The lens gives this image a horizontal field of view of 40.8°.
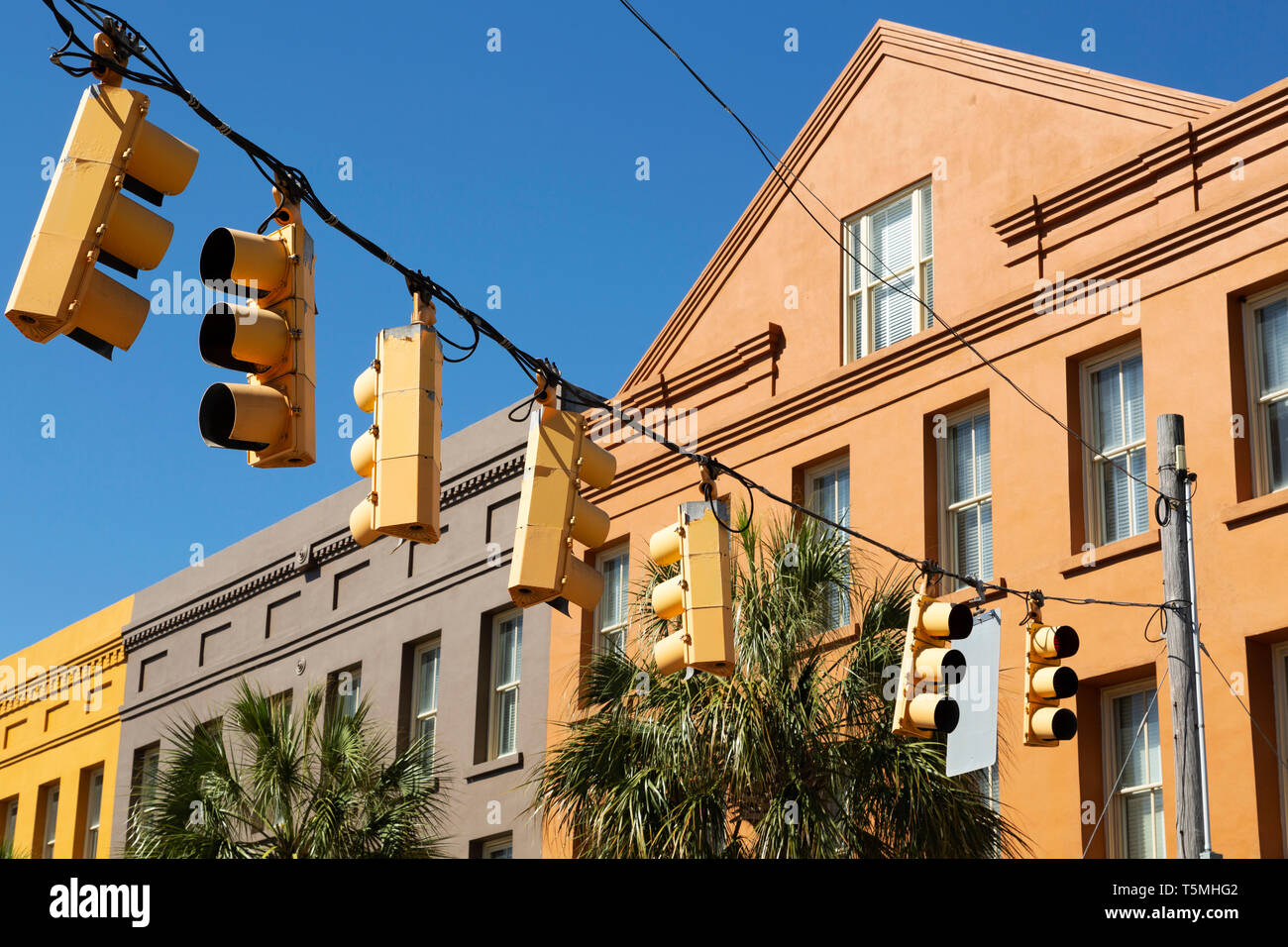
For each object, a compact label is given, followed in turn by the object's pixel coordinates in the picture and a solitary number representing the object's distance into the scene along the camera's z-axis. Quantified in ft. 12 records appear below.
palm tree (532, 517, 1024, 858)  49.73
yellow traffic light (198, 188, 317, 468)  25.77
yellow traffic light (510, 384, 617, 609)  31.22
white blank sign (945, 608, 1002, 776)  42.65
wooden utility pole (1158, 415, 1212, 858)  40.65
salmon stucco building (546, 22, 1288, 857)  54.95
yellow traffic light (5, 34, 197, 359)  23.21
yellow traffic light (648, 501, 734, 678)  33.58
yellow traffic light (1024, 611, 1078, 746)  43.29
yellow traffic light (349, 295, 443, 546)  27.35
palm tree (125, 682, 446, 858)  61.46
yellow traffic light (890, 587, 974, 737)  40.47
